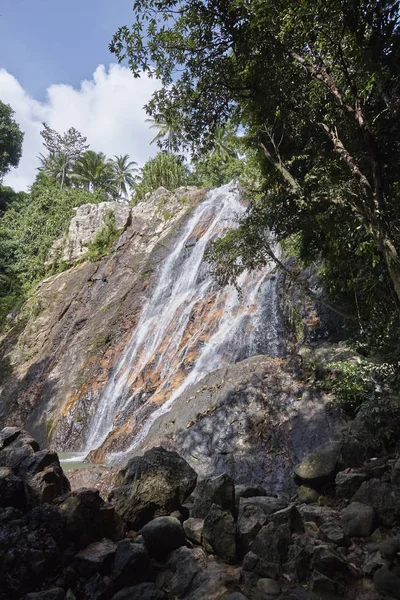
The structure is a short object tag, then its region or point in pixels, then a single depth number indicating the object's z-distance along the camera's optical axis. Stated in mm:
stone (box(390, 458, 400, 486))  4039
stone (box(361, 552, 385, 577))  2961
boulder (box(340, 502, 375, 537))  3542
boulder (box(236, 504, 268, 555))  3611
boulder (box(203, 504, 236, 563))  3594
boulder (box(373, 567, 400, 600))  2725
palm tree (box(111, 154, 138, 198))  38812
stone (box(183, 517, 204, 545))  3969
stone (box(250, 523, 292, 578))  3262
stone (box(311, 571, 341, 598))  2895
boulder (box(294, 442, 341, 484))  4992
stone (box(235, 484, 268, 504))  4867
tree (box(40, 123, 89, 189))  36750
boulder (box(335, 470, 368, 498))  4418
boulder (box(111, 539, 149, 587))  3422
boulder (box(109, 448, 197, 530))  4418
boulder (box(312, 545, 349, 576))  3008
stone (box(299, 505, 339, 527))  4004
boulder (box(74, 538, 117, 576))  3504
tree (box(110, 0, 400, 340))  4586
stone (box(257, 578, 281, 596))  3033
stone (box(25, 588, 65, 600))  3115
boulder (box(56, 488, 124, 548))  3832
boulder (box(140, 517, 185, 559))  3891
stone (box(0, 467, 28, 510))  4320
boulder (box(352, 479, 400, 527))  3607
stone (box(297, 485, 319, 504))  4848
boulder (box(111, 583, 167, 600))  3164
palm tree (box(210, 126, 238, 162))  26734
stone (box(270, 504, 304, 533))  3703
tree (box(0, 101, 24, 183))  33531
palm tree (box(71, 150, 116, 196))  35031
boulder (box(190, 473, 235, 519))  4145
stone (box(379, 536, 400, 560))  3006
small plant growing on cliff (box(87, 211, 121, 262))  21422
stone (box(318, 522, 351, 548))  3402
